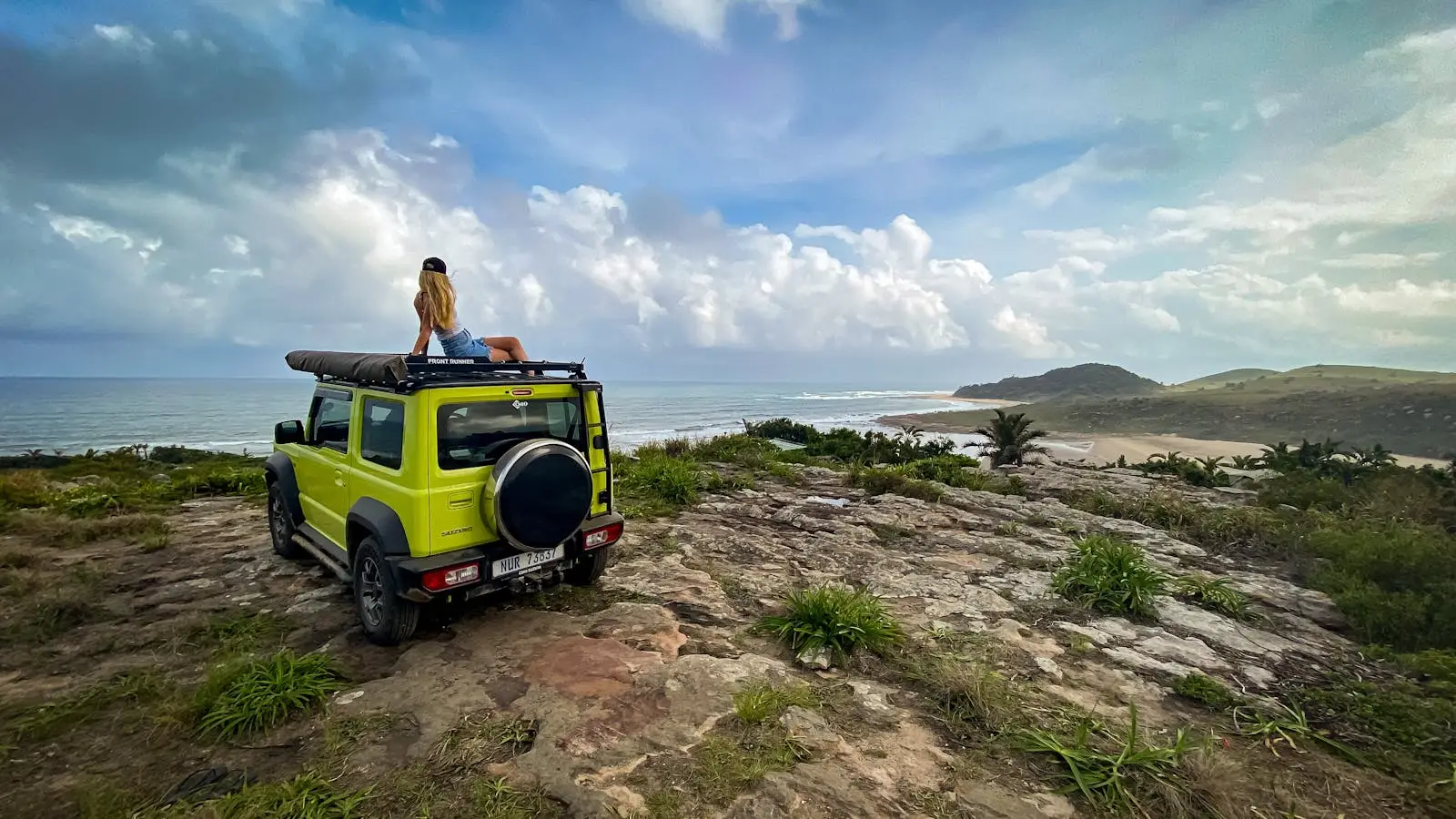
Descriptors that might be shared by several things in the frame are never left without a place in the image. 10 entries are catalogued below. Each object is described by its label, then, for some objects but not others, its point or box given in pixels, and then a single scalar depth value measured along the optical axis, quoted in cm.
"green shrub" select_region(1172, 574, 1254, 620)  520
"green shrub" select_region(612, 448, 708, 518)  881
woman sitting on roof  561
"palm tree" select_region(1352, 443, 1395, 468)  1273
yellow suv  390
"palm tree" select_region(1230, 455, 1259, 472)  1535
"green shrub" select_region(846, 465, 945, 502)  998
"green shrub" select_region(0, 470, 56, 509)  818
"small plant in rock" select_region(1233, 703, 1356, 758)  320
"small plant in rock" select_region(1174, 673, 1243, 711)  359
